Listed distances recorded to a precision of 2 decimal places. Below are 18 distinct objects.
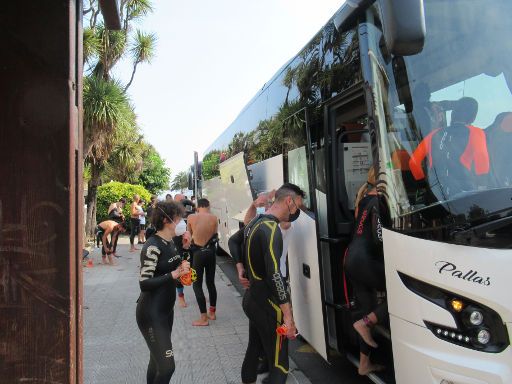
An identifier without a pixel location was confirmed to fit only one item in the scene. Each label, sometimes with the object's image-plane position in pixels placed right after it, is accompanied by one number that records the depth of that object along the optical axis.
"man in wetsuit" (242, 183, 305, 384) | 3.54
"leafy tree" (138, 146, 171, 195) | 47.16
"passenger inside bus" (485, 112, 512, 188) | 2.44
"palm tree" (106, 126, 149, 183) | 23.47
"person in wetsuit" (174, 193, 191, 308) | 6.57
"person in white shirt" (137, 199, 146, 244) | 15.71
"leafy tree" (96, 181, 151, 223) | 21.81
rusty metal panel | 1.71
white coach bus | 2.33
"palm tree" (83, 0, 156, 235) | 15.57
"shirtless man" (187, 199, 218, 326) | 6.62
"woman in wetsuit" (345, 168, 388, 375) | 3.48
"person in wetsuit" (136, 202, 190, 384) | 3.40
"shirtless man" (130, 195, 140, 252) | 15.16
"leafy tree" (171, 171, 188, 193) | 92.78
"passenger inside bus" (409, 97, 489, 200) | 2.54
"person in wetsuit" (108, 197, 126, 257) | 12.99
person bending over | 12.25
